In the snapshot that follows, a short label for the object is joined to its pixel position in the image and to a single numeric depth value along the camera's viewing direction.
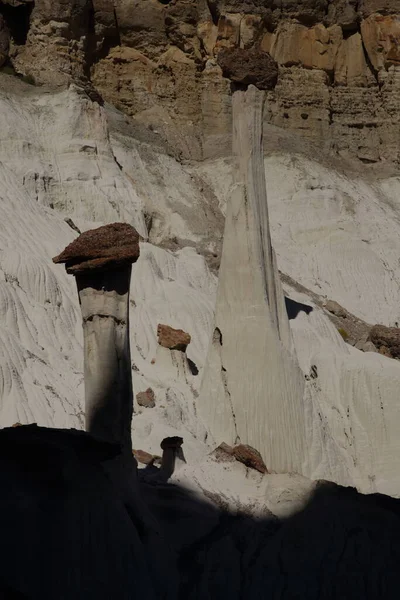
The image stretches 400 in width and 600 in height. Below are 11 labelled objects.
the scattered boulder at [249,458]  23.36
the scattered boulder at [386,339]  37.88
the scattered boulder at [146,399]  29.59
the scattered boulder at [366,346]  38.22
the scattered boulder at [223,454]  23.56
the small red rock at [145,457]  25.03
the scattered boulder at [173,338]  32.16
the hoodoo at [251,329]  29.25
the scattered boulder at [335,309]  41.06
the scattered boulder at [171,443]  22.95
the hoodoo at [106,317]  20.38
